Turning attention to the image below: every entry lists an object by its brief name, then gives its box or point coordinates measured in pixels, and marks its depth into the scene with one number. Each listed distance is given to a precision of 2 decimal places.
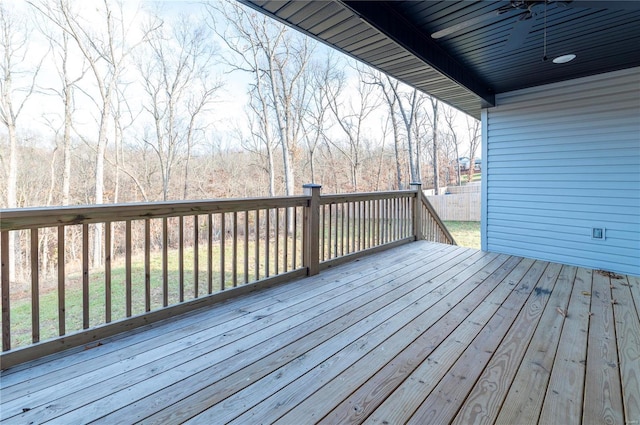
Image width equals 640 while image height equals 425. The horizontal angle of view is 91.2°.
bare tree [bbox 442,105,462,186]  16.69
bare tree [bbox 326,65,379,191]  15.46
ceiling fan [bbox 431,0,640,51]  2.01
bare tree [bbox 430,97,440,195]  14.66
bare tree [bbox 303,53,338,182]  14.88
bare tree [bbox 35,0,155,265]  9.29
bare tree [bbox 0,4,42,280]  8.28
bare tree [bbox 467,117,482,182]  18.23
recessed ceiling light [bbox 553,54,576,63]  2.86
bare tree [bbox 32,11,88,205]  9.27
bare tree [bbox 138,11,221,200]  11.74
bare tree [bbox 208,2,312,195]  12.16
